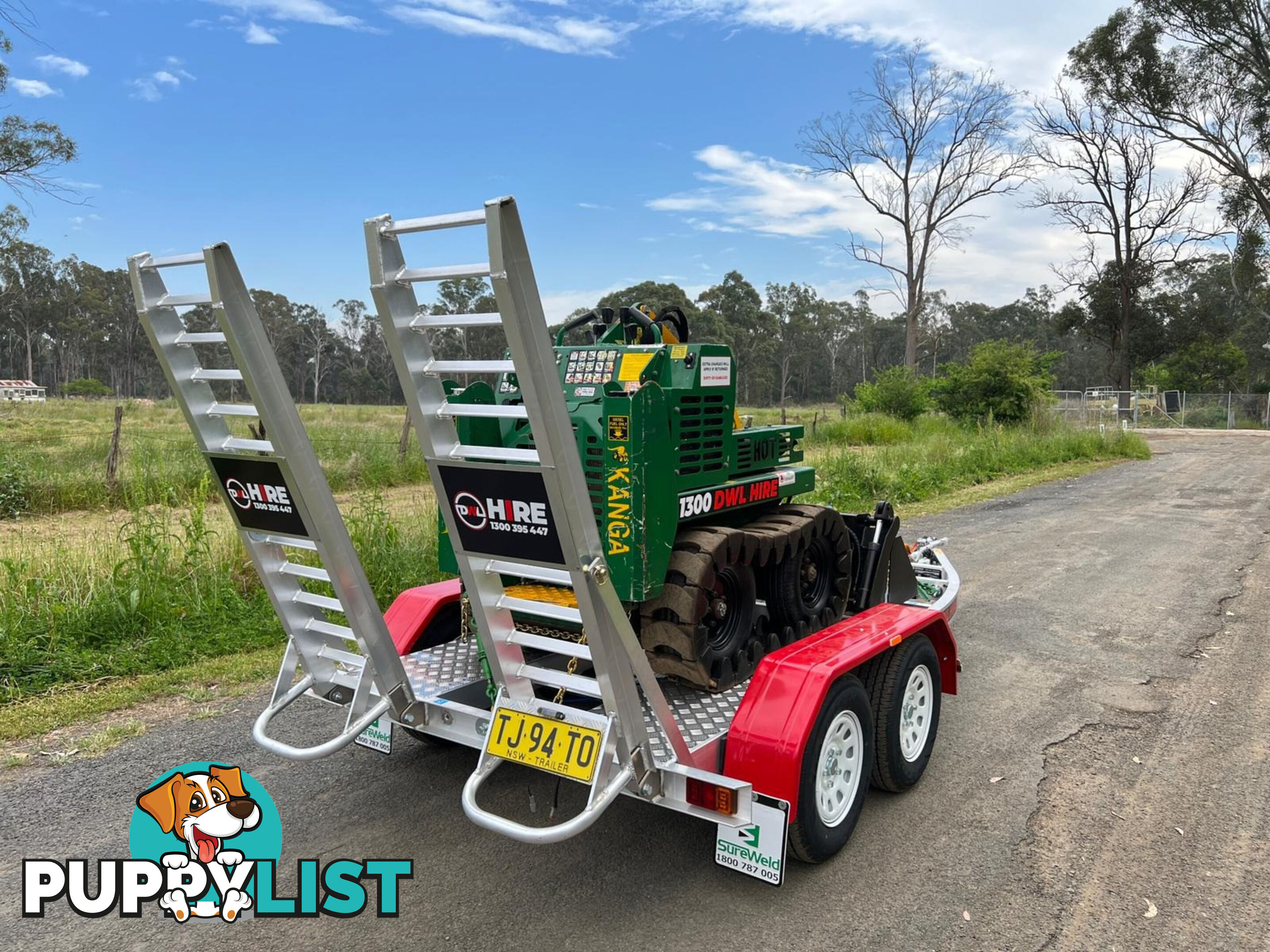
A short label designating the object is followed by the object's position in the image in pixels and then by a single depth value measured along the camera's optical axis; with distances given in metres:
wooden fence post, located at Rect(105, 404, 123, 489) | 12.32
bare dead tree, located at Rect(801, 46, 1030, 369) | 34.00
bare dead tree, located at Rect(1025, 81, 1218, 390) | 38.66
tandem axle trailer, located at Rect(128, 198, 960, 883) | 2.67
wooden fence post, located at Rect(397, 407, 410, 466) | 15.66
